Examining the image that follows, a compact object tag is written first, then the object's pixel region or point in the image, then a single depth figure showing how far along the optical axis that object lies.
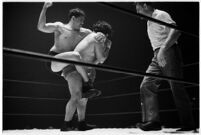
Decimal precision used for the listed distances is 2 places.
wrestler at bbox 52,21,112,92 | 2.27
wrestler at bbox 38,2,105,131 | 2.33
